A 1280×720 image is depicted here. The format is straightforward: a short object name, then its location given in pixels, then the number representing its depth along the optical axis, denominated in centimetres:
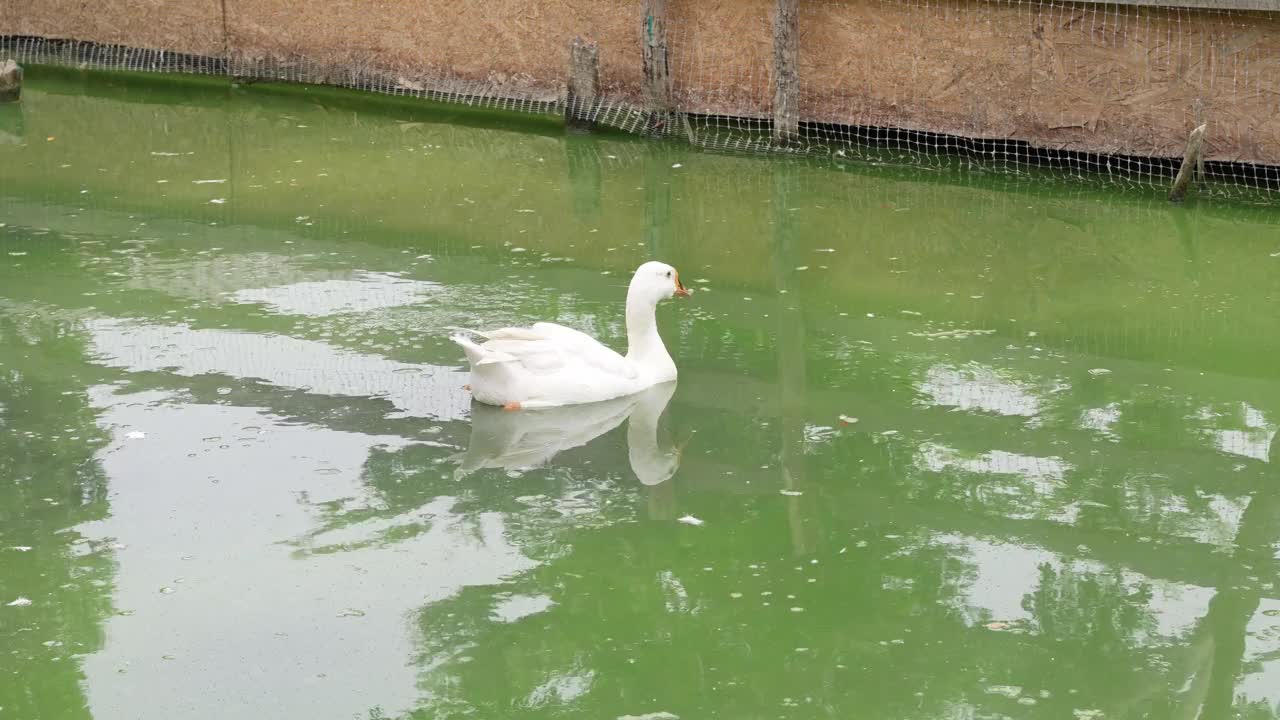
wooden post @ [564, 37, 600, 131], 1314
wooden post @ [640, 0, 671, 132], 1300
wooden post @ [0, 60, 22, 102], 1435
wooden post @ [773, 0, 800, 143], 1246
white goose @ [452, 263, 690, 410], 725
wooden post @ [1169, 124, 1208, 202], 1088
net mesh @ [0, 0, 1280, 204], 1132
